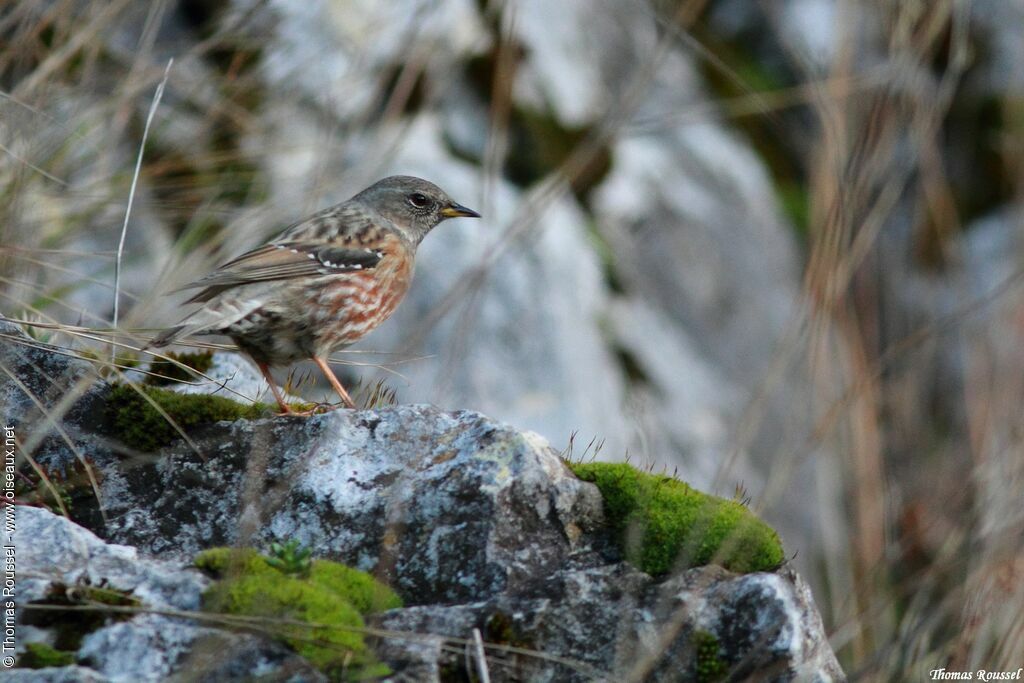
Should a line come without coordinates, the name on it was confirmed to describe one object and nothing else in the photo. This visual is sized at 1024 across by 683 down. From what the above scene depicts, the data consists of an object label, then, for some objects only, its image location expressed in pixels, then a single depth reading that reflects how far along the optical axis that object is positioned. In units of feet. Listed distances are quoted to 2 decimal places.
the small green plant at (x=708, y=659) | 18.89
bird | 27.99
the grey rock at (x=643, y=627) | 18.57
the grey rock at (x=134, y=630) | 16.34
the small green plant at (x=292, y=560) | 18.61
